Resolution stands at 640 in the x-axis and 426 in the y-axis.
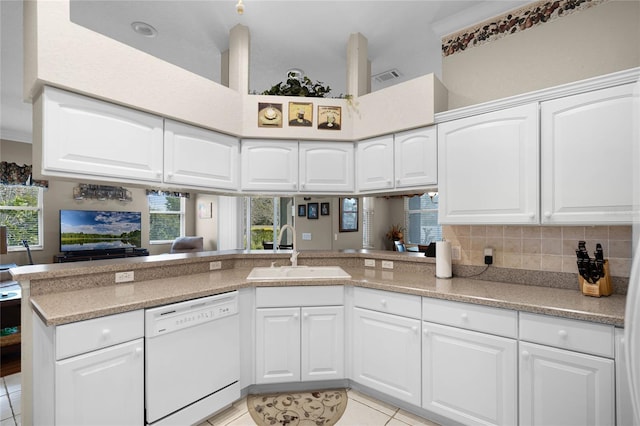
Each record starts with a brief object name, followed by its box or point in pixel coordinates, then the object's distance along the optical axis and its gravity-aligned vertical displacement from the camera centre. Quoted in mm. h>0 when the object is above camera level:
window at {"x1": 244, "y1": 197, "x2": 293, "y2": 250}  6262 -116
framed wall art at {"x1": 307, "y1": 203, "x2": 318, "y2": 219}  6086 +64
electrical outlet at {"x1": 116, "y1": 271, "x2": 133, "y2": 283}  2159 -442
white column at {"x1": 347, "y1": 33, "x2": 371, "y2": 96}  2736 +1331
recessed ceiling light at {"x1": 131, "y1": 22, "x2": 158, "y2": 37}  2563 +1560
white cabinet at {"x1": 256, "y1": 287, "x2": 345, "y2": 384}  2256 -902
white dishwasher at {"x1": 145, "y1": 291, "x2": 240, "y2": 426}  1711 -881
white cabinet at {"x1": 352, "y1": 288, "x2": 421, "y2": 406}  2023 -904
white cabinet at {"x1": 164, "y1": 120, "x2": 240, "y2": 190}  2244 +441
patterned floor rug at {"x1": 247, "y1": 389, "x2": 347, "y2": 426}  2016 -1345
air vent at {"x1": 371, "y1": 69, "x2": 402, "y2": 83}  3332 +1506
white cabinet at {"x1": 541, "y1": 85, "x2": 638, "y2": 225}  1662 +313
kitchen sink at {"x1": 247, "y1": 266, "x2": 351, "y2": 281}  2627 -504
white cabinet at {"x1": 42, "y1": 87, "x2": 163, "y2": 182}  1729 +458
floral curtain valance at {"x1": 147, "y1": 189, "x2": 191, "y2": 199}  7006 +455
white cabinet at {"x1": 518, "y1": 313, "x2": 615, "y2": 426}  1460 -792
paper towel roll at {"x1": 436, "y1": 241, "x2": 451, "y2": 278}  2361 -342
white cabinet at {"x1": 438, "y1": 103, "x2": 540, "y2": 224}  1928 +301
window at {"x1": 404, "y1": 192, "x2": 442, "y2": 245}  7871 -181
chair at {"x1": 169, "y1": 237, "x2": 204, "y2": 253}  6379 -645
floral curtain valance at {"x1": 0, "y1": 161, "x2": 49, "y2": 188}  5355 +691
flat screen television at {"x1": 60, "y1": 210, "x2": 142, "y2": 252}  5883 -327
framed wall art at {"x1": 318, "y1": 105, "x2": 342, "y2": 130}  2727 +841
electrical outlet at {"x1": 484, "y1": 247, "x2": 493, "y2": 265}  2292 -318
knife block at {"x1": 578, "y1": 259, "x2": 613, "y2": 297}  1771 -423
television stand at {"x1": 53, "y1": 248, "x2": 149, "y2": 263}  5645 -785
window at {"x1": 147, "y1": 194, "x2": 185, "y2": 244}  7133 -101
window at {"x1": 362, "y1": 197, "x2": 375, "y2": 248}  7352 -215
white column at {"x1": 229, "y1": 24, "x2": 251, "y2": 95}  2617 +1327
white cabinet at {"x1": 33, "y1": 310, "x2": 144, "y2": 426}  1408 -763
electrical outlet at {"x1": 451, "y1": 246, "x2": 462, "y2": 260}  2479 -321
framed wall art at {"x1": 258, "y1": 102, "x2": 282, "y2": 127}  2672 +844
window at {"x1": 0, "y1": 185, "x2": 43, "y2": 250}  5426 -1
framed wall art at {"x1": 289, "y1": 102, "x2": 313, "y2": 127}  2695 +862
